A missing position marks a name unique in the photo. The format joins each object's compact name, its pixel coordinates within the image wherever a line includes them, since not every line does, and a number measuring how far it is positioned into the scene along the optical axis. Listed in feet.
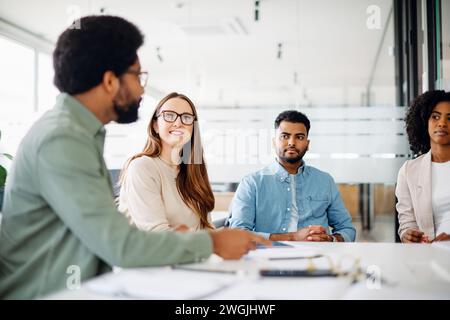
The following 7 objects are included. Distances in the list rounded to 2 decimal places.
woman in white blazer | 6.56
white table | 2.78
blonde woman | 5.80
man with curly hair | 3.05
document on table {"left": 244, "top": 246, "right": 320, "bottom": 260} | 3.84
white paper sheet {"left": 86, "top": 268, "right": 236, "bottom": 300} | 2.76
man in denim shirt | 7.72
